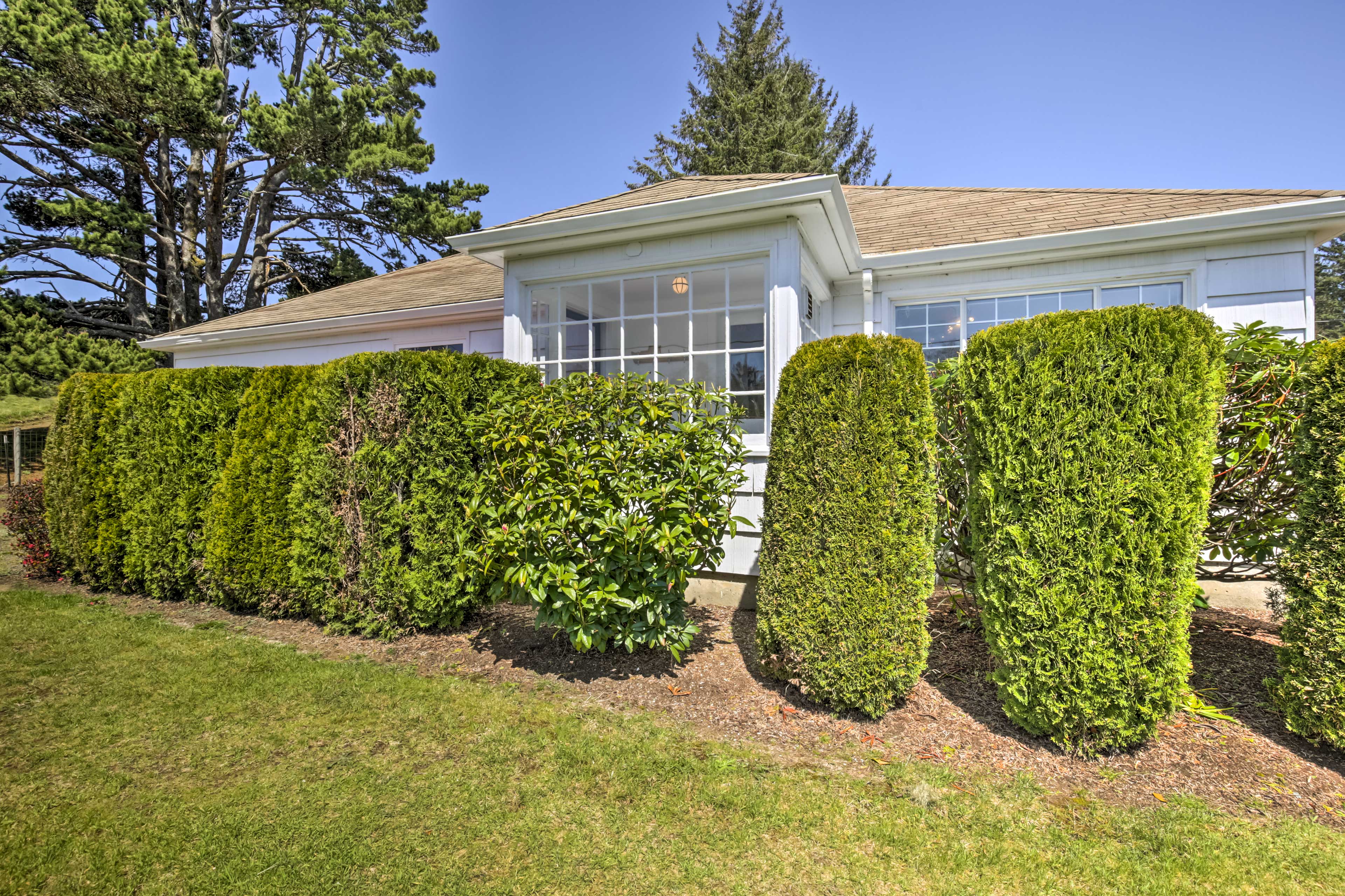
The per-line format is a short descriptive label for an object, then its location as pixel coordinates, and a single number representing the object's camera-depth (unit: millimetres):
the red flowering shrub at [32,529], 6512
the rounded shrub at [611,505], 3568
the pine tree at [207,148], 13797
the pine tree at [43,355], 13713
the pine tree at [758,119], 23562
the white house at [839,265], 5102
